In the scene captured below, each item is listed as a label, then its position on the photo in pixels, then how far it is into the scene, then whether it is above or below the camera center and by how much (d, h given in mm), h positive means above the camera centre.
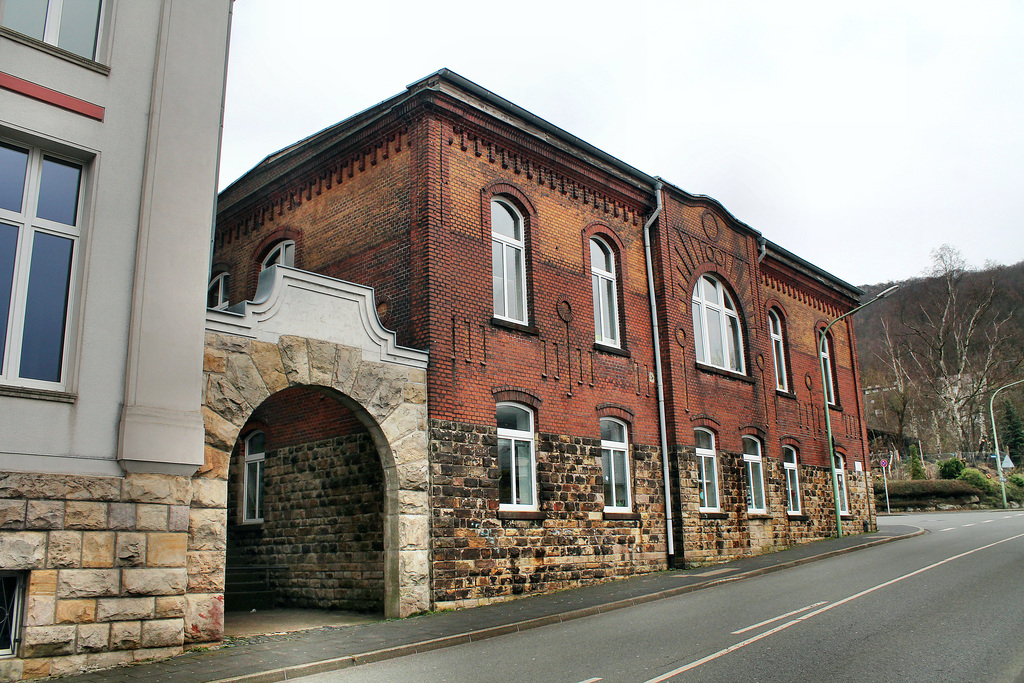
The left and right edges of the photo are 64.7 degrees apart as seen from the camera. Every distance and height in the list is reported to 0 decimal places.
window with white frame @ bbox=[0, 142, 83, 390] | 8469 +2773
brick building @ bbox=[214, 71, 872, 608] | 13594 +3044
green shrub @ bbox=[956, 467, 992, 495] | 43281 +1304
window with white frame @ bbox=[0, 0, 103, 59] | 8922 +5594
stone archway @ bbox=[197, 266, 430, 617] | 10516 +2005
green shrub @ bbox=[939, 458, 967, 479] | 44688 +2020
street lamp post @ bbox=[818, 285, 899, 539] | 22812 +1820
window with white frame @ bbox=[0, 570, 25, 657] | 7777 -778
